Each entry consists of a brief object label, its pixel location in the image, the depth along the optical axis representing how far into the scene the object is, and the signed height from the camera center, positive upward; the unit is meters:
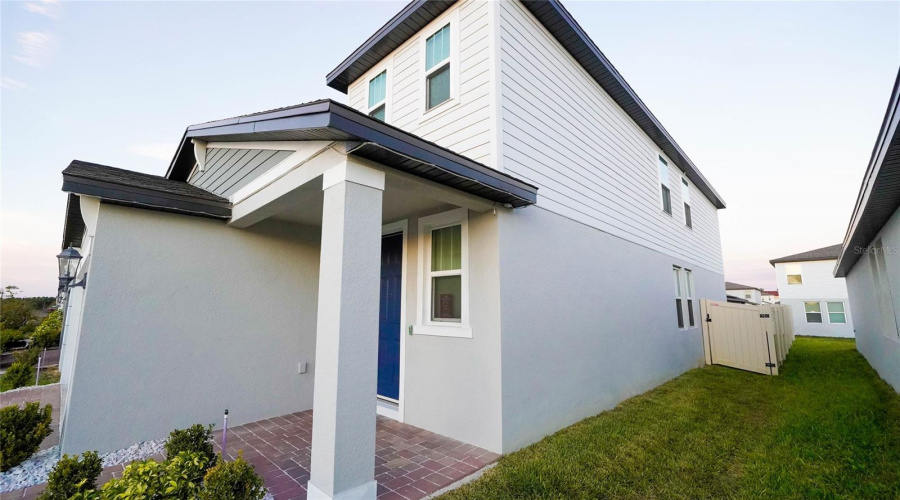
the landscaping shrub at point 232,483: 2.15 -1.08
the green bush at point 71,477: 2.28 -1.12
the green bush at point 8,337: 10.88 -1.04
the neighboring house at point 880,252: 3.10 +0.94
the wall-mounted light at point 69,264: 4.91 +0.62
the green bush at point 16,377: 6.52 -1.32
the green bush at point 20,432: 3.21 -1.17
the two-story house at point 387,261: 2.70 +0.47
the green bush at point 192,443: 2.74 -1.05
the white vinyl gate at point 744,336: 8.39 -0.86
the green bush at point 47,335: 10.24 -0.89
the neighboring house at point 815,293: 20.64 +0.44
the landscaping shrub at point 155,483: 1.93 -1.00
